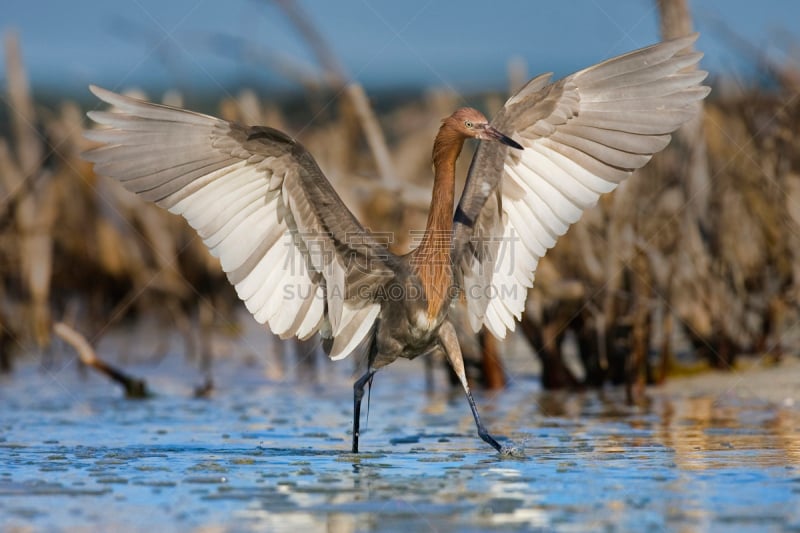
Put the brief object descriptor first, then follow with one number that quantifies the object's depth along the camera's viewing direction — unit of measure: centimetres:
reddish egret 1379
